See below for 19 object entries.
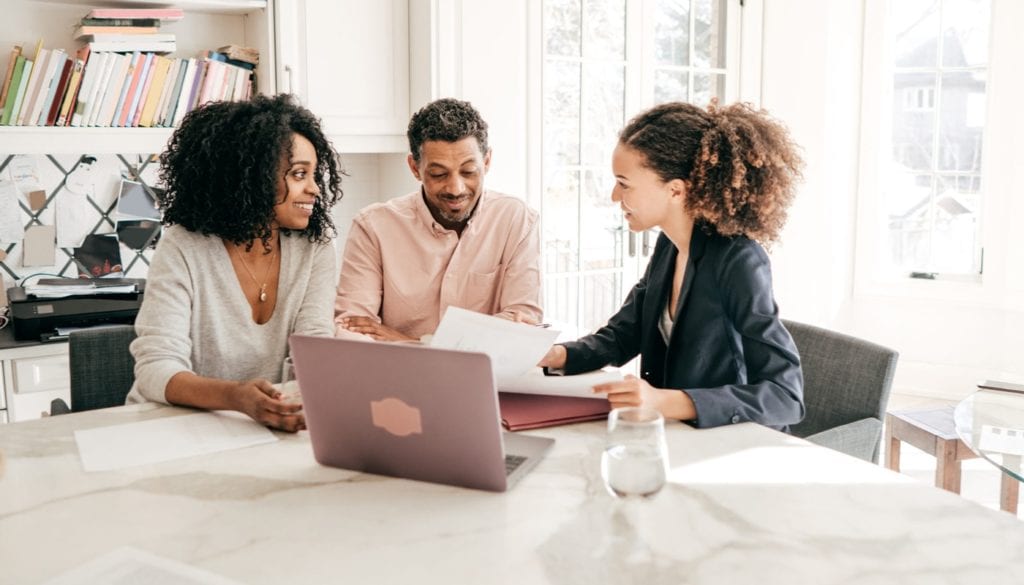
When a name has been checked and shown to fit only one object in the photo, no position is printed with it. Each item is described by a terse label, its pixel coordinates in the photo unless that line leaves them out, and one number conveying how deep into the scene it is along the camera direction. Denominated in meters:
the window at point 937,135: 4.21
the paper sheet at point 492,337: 1.49
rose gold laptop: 1.19
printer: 2.67
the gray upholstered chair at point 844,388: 1.79
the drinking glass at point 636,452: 1.14
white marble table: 1.00
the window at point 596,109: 3.63
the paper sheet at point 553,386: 1.59
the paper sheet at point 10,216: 2.98
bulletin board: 3.00
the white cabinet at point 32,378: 2.65
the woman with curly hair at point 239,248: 1.85
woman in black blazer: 1.71
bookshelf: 2.76
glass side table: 1.74
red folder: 1.51
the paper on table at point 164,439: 1.38
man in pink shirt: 2.54
